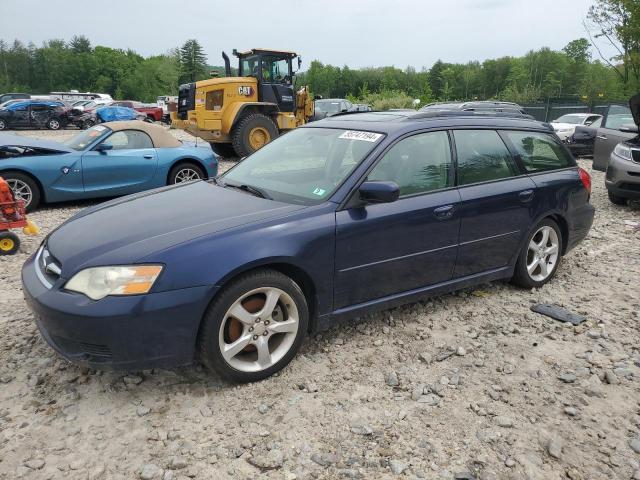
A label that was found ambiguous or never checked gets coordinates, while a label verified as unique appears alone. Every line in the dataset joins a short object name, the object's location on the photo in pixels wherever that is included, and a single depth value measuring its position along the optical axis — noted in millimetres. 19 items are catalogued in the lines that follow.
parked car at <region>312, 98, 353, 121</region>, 22255
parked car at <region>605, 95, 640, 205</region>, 7570
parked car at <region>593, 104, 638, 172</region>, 8930
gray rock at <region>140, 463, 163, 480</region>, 2289
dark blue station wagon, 2625
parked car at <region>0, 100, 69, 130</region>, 23094
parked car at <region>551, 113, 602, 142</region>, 15830
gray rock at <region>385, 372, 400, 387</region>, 3053
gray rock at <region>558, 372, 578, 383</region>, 3113
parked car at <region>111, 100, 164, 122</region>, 33406
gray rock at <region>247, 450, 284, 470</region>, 2375
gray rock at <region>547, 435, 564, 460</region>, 2465
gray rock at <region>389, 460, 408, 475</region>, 2352
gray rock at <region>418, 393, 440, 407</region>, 2873
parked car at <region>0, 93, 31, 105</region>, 32888
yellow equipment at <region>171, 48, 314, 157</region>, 12656
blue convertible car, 7133
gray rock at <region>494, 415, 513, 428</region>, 2682
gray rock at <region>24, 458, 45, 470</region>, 2338
